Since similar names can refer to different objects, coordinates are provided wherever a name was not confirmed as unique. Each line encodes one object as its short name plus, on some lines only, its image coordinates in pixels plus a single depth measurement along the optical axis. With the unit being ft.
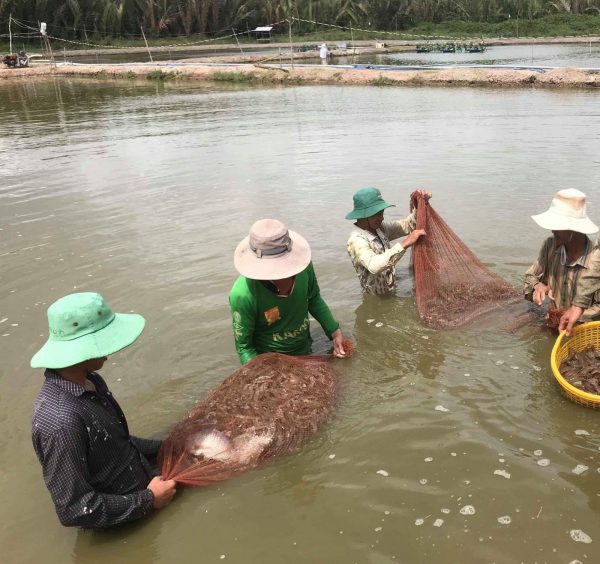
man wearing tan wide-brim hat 10.54
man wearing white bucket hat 12.63
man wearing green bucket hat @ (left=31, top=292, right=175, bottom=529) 7.49
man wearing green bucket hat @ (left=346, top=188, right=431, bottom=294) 14.89
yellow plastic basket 11.85
